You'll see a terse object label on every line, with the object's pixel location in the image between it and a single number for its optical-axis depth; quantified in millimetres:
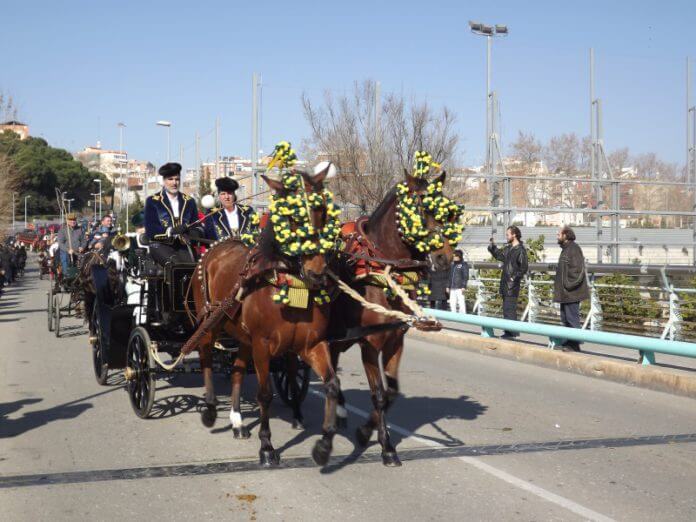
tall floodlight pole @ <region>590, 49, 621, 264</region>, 26234
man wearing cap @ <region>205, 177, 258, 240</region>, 9758
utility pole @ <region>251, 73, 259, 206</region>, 24312
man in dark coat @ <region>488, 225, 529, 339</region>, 15703
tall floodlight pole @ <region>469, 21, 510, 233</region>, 26312
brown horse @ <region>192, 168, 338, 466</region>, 6844
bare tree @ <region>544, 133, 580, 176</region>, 55344
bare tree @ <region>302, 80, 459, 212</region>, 28844
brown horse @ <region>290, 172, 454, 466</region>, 7484
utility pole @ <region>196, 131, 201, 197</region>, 41375
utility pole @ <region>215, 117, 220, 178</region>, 34669
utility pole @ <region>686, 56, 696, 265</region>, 31438
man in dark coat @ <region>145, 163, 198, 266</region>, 9836
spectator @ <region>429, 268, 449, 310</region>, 19672
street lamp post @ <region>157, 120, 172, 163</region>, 50000
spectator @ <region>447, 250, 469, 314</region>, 20250
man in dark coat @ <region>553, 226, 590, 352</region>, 14383
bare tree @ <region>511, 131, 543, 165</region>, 52500
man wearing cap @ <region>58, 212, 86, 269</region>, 18828
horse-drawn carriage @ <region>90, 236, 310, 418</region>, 9242
